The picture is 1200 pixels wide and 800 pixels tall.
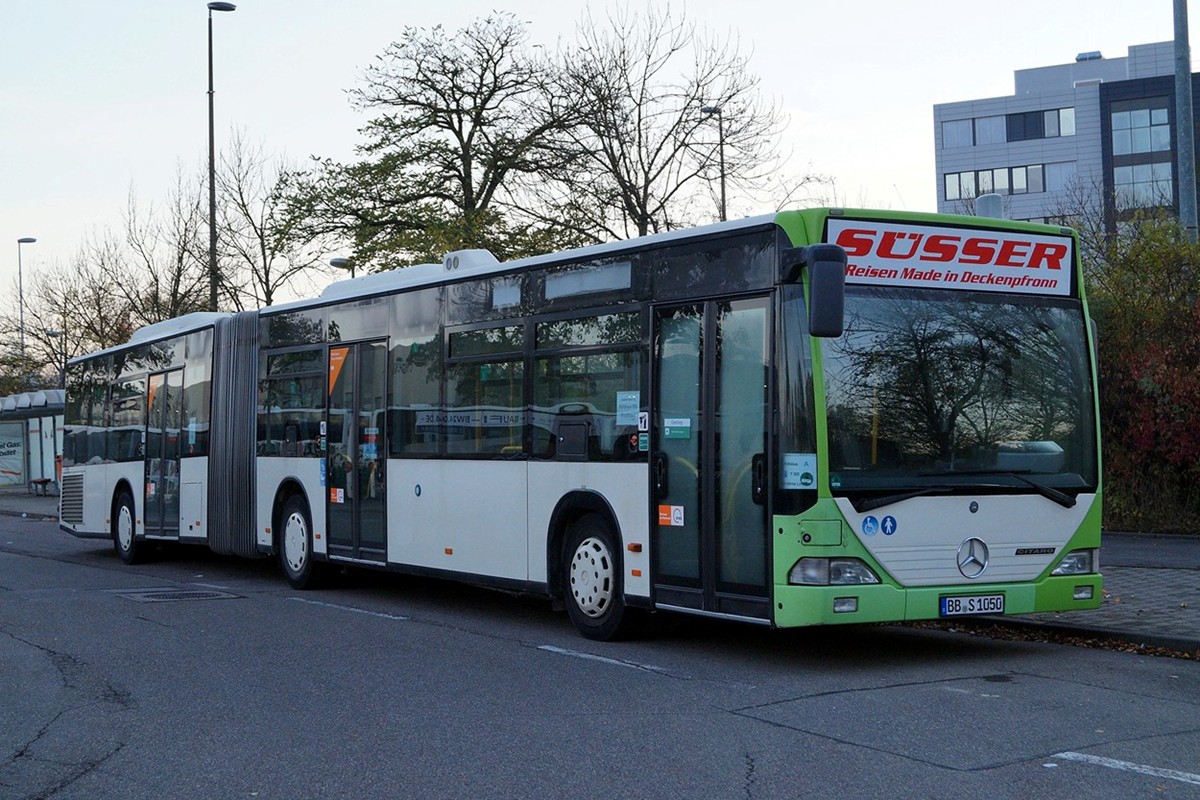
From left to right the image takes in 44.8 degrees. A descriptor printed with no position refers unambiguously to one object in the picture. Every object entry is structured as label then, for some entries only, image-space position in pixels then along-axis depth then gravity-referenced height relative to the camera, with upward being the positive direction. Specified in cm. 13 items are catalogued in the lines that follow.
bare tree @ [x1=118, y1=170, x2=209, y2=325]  4119 +475
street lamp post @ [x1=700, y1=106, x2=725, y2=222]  3136 +653
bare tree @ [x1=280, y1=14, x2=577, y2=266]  3491 +708
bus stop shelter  4453 +32
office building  7850 +1615
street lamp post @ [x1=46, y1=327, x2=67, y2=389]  5216 +409
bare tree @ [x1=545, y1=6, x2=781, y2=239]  3150 +633
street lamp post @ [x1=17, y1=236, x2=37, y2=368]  5748 +652
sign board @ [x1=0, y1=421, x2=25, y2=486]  4682 -14
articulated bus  952 +9
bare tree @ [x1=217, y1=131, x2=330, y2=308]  3634 +509
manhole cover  1495 -158
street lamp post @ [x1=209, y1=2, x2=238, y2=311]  2875 +460
